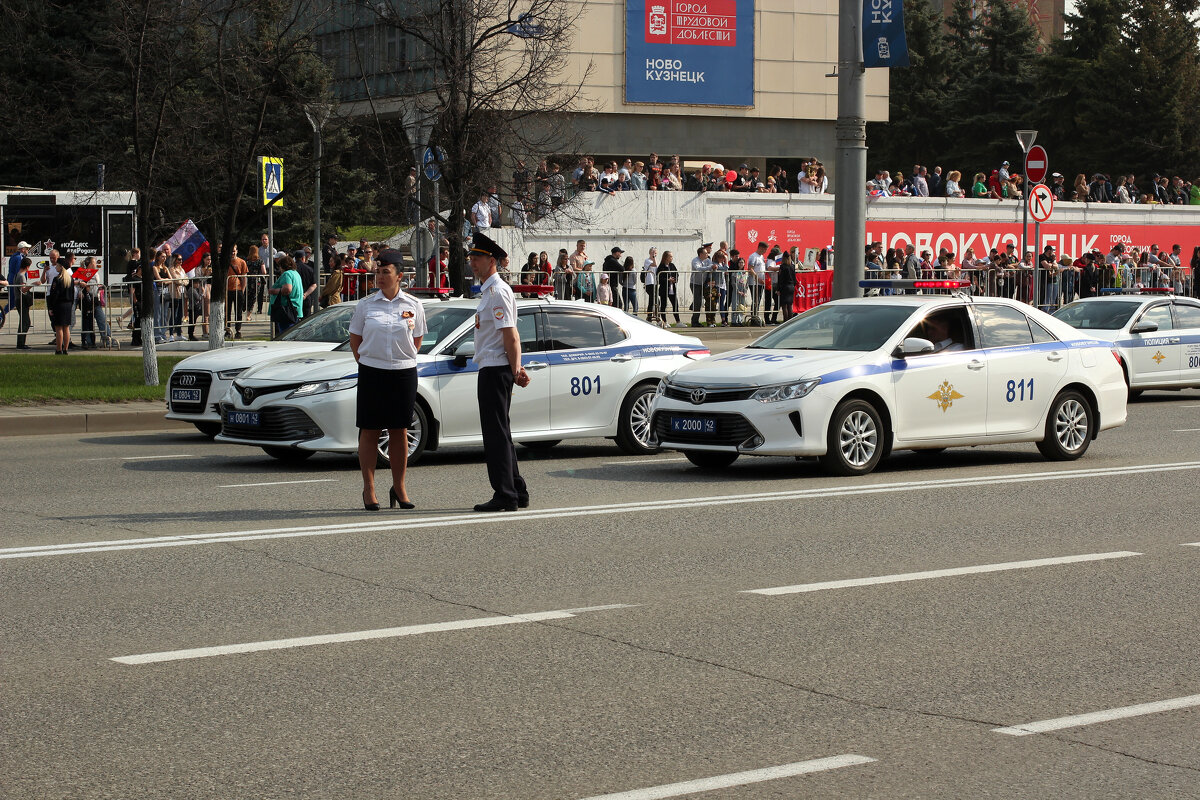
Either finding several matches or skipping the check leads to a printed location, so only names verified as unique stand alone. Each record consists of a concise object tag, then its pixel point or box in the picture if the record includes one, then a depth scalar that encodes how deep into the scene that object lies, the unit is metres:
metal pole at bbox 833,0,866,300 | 21.64
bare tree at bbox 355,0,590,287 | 22.12
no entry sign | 27.17
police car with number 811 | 12.98
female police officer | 10.91
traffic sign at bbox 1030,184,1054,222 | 28.17
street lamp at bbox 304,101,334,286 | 23.92
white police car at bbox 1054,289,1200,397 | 22.16
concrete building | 59.47
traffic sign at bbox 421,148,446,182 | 22.20
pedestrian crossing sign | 24.02
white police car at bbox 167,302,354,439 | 16.27
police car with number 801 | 13.67
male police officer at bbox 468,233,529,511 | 10.69
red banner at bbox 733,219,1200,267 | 42.25
